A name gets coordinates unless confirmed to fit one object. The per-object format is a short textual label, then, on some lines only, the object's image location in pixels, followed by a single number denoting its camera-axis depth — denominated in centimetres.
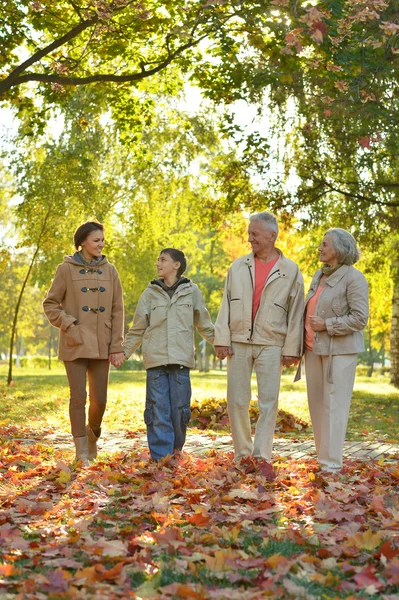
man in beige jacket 767
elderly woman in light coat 752
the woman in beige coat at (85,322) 792
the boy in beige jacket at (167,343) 797
